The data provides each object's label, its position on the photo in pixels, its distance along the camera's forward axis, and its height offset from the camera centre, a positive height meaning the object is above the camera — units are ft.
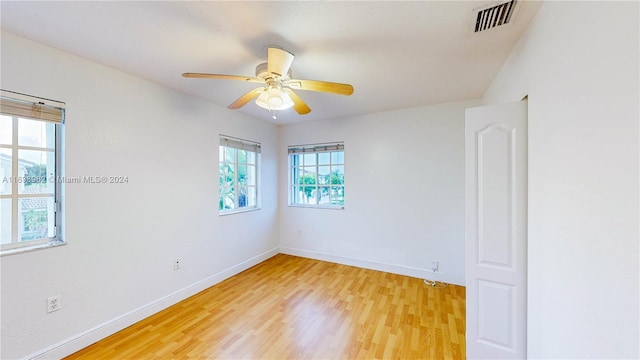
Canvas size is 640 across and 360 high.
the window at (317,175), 12.65 +0.31
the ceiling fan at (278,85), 5.14 +2.37
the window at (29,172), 5.26 +0.18
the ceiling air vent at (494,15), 4.30 +3.26
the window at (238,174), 10.80 +0.29
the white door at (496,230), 4.94 -1.09
